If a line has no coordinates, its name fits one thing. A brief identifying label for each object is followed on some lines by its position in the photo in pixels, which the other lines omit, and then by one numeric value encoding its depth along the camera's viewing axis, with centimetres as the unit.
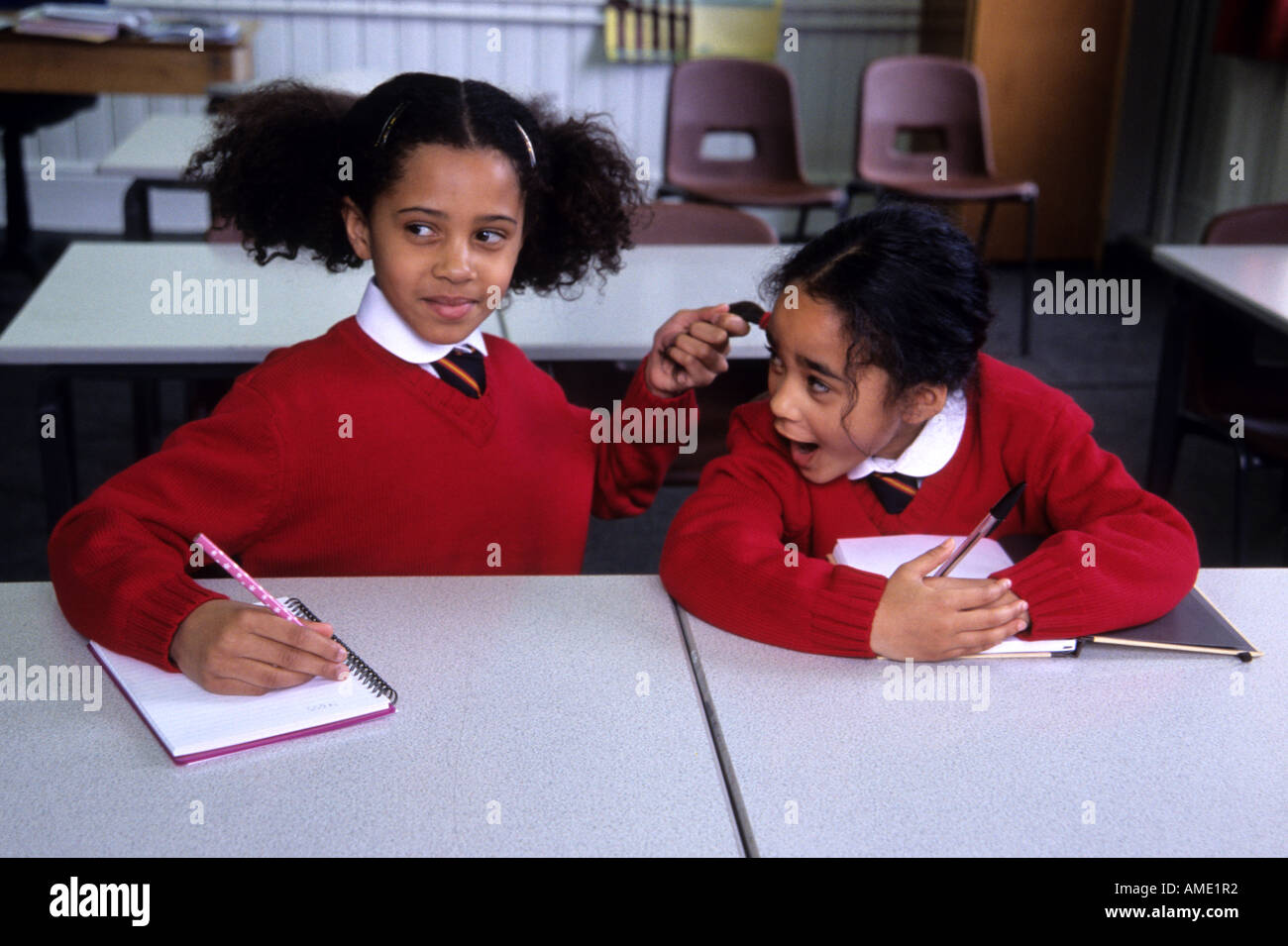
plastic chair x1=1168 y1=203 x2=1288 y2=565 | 251
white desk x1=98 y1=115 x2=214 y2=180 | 294
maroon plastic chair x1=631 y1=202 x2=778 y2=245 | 273
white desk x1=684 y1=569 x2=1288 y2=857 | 90
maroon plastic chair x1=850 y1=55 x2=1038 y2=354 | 443
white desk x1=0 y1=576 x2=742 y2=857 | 88
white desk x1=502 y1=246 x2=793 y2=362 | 197
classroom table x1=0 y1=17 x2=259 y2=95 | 389
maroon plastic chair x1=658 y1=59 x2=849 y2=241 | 431
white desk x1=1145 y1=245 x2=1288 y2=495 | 226
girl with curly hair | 131
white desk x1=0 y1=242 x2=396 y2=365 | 190
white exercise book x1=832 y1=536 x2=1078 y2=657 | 121
